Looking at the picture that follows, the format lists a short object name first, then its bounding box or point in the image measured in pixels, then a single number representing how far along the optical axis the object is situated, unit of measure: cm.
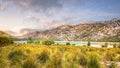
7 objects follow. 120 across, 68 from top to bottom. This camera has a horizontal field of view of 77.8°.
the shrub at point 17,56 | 366
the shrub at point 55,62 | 328
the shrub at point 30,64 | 323
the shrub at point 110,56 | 575
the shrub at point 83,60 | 373
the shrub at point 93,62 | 345
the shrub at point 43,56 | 399
